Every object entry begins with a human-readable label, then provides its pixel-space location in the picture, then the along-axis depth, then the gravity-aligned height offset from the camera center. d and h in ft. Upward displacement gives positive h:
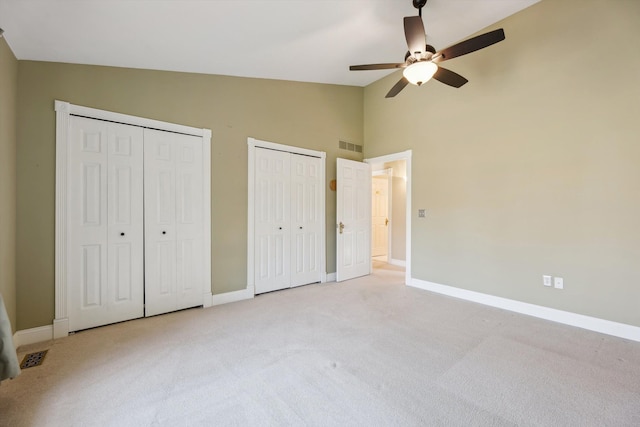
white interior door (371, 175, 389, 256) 23.03 +0.19
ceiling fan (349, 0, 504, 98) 7.57 +4.88
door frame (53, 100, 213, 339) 8.48 +0.17
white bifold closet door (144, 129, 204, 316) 10.10 -0.27
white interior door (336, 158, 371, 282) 15.26 -0.28
